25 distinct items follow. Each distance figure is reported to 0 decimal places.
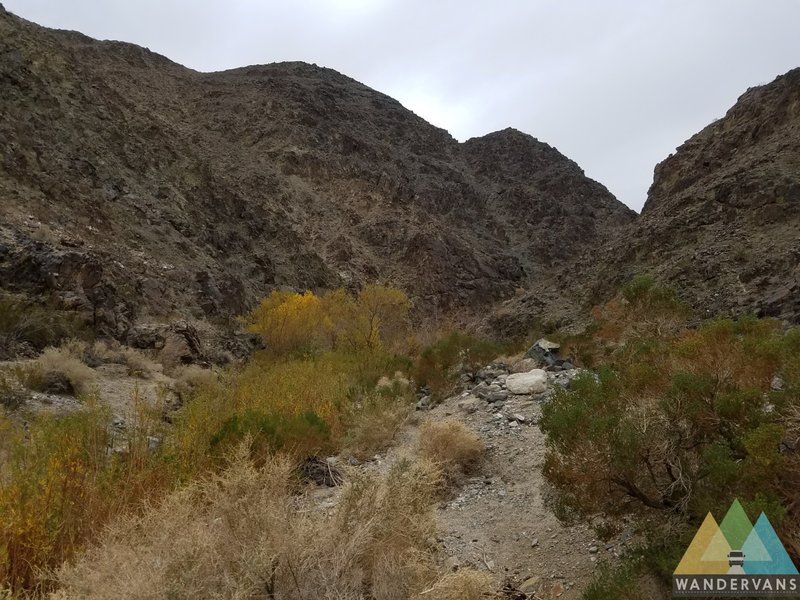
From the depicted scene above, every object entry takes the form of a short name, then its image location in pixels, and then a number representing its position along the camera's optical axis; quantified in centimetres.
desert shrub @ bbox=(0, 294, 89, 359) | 1162
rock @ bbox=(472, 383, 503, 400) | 861
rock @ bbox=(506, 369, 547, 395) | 844
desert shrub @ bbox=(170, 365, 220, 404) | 1070
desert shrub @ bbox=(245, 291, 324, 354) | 2169
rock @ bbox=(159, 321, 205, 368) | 1498
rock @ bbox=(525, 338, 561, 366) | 1148
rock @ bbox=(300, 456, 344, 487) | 614
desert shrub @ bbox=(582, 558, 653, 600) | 284
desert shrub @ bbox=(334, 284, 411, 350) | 2022
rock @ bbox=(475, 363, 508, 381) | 1034
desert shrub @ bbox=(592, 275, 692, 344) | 1094
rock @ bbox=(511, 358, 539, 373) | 1081
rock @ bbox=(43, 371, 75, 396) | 881
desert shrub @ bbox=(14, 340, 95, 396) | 870
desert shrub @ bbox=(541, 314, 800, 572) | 279
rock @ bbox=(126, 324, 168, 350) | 1540
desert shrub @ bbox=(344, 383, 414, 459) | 737
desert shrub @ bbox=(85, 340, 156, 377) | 1224
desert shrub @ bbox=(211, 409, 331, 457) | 561
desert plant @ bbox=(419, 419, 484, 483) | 594
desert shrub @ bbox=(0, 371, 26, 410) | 726
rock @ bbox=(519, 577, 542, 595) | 366
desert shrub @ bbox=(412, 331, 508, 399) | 1102
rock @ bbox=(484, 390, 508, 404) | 831
